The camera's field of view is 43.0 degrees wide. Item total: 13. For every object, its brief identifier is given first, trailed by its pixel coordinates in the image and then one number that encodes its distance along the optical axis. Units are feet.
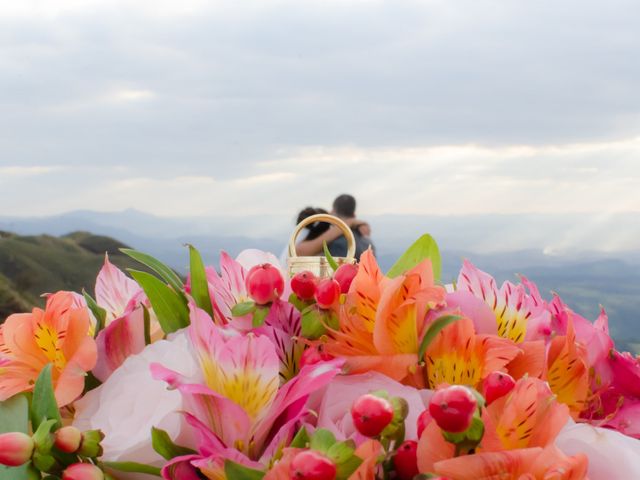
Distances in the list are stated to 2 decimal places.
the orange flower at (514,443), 1.36
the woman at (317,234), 13.51
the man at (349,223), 13.78
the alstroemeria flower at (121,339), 1.81
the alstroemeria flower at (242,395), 1.53
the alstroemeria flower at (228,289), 1.90
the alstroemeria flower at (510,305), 1.93
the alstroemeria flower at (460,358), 1.68
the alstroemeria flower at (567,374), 1.89
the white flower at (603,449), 1.53
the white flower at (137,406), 1.57
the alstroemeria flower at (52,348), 1.77
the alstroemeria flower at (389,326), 1.67
